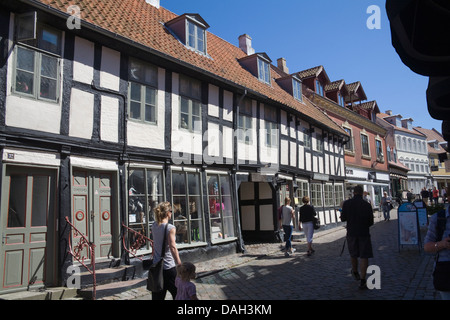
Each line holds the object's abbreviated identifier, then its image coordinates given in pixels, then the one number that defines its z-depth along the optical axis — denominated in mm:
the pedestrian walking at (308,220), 9609
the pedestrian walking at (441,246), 3088
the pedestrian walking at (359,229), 5914
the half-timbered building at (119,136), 6168
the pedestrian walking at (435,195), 26008
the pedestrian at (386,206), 17906
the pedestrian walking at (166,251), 4438
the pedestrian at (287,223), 9773
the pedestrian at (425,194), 23219
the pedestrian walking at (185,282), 3768
